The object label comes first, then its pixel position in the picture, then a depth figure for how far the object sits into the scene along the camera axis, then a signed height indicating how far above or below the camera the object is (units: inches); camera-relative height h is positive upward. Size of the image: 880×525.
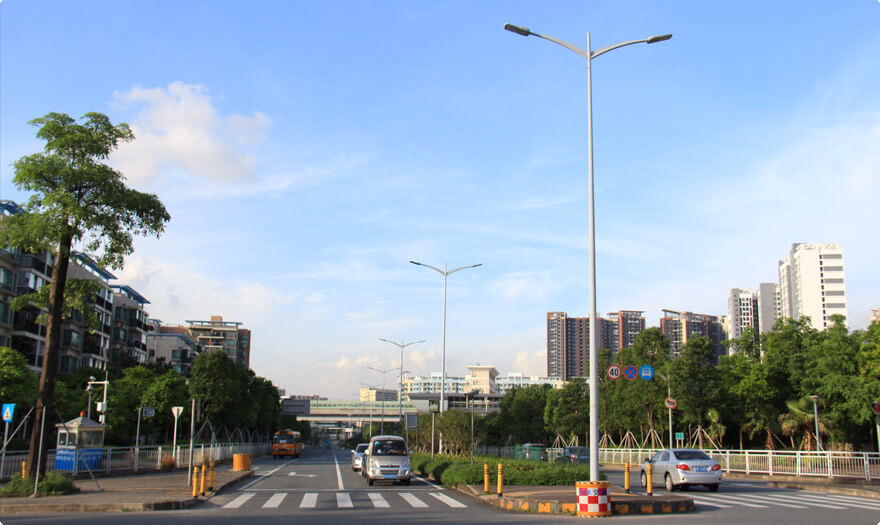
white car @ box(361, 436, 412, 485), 1060.5 -117.9
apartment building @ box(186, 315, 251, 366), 6565.0 +410.3
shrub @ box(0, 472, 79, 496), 780.6 -121.2
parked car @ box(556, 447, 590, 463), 1517.8 -158.8
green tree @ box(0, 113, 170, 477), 832.9 +206.3
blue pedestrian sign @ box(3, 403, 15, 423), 827.4 -41.5
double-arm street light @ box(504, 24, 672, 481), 635.5 +66.6
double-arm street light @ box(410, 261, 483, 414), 1711.6 +62.4
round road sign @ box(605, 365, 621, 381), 992.9 +19.9
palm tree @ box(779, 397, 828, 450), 1701.5 -77.0
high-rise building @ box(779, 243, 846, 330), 6363.2 +969.0
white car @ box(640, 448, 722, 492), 937.5 -107.6
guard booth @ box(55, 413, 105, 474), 1180.5 -105.9
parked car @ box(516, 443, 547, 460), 1753.4 -169.7
